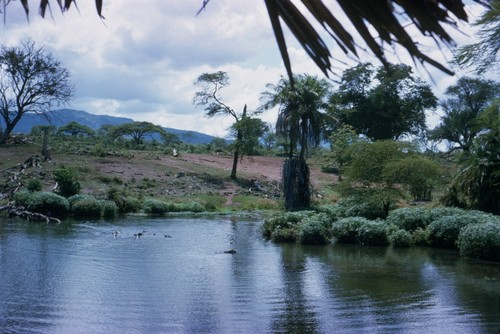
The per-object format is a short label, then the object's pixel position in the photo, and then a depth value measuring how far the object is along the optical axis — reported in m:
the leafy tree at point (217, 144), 75.28
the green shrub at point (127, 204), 38.78
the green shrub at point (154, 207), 39.16
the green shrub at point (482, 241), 20.12
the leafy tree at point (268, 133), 59.47
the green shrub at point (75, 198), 35.47
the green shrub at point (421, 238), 24.56
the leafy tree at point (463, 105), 64.81
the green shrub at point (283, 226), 25.86
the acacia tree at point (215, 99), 57.18
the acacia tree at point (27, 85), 55.38
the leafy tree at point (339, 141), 54.44
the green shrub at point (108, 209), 35.66
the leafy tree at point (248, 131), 55.72
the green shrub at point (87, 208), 34.88
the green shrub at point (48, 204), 33.28
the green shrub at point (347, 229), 25.11
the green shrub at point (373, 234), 24.52
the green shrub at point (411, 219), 25.78
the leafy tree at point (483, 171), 26.22
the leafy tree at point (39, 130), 66.19
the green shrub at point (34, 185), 37.50
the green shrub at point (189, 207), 41.59
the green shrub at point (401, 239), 24.28
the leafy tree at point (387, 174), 28.86
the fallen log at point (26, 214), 30.95
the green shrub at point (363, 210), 30.26
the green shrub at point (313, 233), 24.83
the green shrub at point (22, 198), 33.87
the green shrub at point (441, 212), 25.52
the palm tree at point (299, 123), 35.78
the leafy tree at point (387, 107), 72.25
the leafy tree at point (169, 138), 76.69
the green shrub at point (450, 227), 22.89
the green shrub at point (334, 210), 30.23
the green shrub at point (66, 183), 38.42
